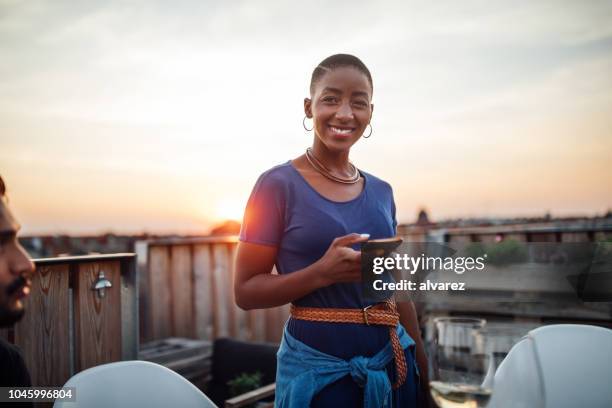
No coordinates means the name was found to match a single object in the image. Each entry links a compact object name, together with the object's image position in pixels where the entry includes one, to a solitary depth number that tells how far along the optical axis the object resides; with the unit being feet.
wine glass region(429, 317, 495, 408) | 2.59
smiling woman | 4.50
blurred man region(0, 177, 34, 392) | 2.76
